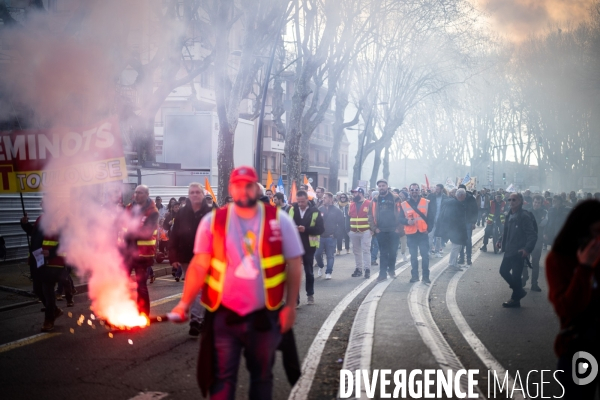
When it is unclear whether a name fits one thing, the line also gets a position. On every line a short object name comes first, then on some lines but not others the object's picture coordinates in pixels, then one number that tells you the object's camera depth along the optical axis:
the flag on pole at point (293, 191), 20.12
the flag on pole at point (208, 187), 16.51
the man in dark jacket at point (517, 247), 9.10
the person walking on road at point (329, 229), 12.91
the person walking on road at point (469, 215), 14.84
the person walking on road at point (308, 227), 9.41
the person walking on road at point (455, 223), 13.48
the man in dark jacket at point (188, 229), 7.29
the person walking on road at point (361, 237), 13.10
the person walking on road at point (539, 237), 11.04
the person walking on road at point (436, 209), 17.14
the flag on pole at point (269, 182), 20.64
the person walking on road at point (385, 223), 11.88
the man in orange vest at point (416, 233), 11.77
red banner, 9.80
